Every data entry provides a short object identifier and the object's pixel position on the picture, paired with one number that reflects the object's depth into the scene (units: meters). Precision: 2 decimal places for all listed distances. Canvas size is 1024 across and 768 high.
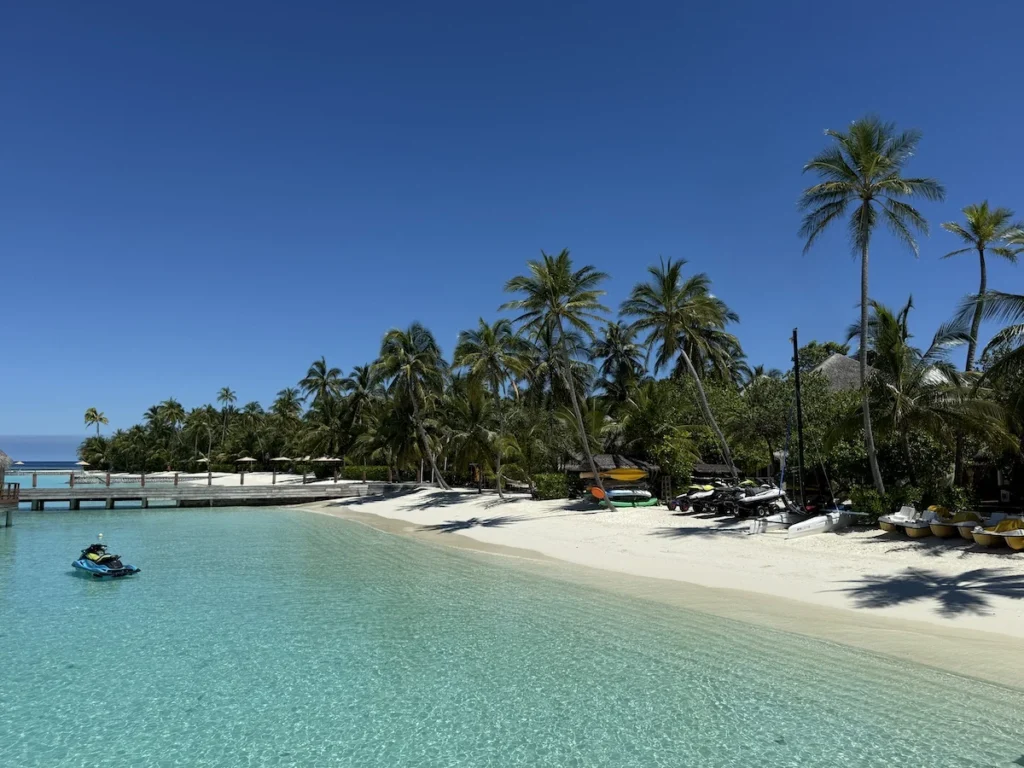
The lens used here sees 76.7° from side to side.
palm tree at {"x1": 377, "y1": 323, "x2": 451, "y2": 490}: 39.50
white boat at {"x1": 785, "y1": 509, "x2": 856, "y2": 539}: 18.66
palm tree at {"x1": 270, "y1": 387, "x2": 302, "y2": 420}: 80.31
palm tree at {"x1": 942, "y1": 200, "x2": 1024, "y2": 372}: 26.92
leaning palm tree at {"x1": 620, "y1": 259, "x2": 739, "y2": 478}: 28.27
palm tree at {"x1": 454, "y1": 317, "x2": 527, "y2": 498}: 33.84
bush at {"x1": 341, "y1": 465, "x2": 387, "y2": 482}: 55.28
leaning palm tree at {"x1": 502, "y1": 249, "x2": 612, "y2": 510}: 27.25
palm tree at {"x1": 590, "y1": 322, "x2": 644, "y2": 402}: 47.03
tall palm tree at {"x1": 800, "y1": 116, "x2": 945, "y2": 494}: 19.33
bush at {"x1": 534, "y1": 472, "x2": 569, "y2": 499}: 32.78
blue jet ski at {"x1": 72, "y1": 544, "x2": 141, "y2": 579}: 17.53
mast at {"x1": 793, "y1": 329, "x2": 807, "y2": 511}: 19.91
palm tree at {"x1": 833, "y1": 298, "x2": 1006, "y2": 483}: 17.98
